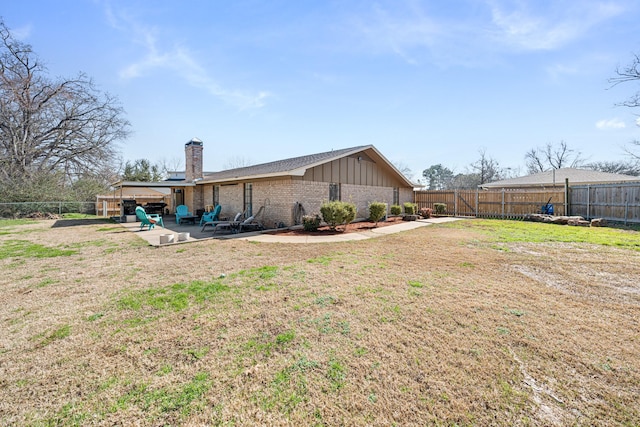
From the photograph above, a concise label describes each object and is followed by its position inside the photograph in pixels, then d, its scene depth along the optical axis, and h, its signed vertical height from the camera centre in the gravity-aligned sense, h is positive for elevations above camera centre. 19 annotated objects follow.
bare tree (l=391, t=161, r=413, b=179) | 50.19 +7.11
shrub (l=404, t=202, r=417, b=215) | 15.56 -0.05
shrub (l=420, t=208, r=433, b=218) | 16.22 -0.35
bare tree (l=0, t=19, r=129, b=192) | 20.48 +7.20
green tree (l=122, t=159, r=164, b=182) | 33.94 +5.01
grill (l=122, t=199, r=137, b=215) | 17.56 +0.16
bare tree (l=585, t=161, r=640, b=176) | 35.14 +5.20
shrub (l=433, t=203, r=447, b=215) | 17.64 -0.07
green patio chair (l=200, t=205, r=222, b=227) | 13.12 -0.35
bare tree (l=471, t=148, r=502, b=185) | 38.56 +5.42
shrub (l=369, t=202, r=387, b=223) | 12.20 -0.11
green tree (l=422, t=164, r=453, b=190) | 54.03 +6.13
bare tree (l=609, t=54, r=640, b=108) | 15.09 +7.24
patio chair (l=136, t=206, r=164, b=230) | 11.92 -0.47
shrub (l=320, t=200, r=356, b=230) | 10.44 -0.19
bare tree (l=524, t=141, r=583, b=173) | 38.69 +7.00
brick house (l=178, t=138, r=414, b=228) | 11.70 +1.15
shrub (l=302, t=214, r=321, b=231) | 10.51 -0.54
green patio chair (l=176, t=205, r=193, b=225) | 15.32 -0.11
